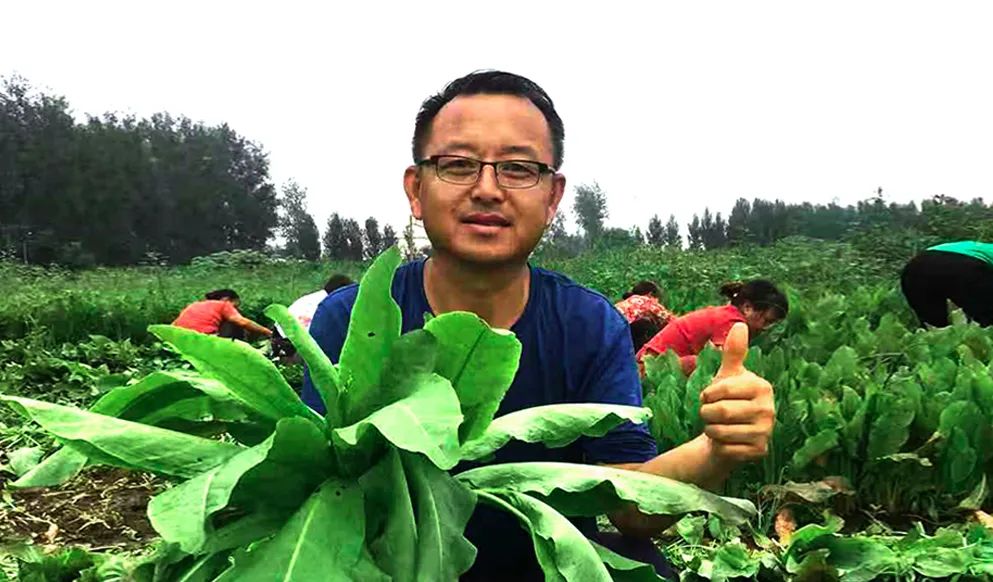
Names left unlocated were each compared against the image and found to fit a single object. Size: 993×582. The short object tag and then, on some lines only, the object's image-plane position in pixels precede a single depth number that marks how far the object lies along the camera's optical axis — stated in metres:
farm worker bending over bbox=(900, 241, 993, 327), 6.40
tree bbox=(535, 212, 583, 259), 21.43
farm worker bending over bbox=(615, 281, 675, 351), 7.29
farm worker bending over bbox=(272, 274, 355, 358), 8.03
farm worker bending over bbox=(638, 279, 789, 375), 5.92
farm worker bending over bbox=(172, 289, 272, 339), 8.87
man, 1.66
